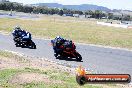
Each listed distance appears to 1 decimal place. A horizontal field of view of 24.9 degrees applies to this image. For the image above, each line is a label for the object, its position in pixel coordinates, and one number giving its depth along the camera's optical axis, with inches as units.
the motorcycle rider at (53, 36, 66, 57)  895.7
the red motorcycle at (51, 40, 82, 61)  889.5
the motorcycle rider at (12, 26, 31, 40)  1077.1
